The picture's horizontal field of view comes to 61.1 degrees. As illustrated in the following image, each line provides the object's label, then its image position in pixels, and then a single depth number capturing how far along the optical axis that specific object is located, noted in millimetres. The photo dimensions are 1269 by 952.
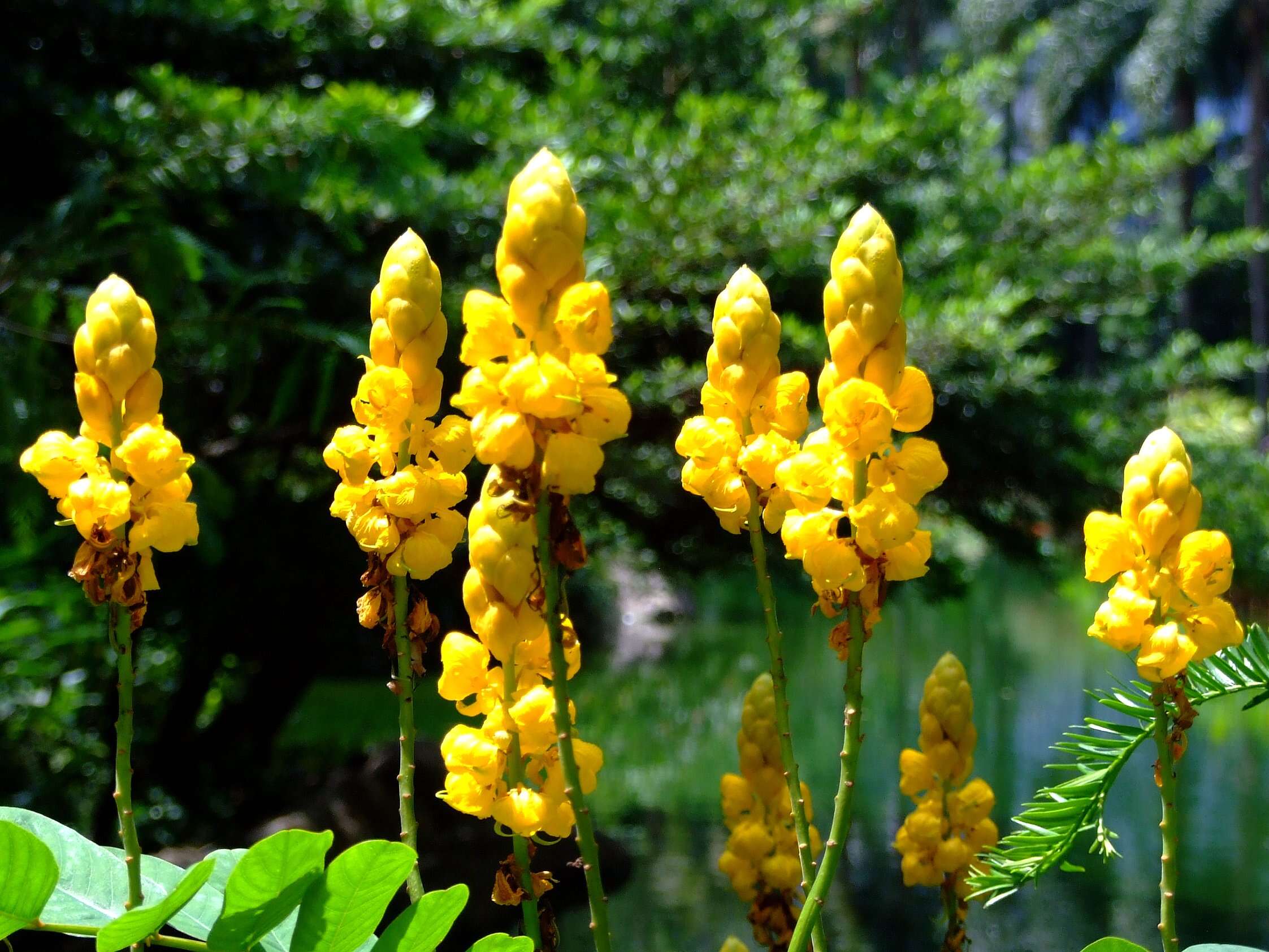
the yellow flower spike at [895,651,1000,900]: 949
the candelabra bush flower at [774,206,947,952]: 592
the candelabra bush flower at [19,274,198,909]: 581
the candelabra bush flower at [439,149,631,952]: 522
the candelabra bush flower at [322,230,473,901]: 646
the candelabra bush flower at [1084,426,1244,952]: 628
